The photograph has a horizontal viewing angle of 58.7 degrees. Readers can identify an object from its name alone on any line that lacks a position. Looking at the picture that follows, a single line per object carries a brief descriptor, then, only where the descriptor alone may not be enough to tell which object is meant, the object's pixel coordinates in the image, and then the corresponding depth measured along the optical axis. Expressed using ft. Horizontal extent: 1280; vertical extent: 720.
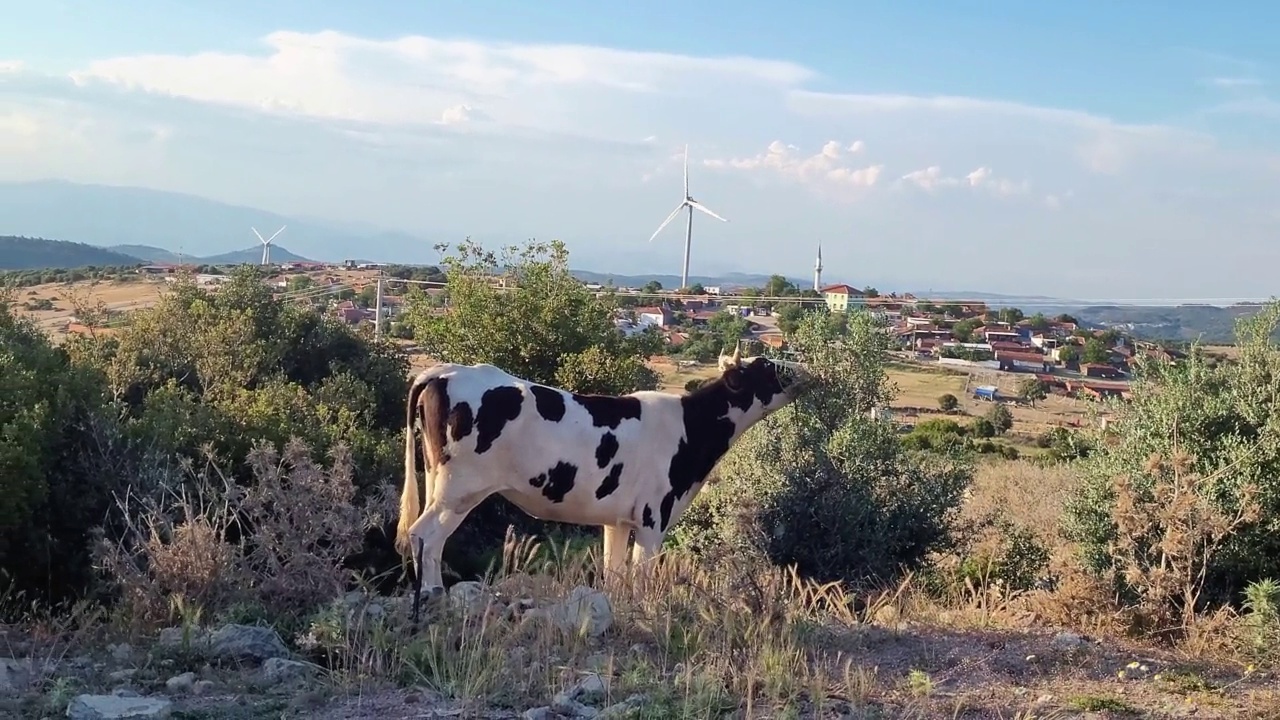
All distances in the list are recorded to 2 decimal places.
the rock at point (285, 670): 18.83
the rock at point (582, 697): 17.39
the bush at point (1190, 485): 25.49
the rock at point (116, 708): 16.28
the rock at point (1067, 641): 22.85
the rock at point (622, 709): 16.67
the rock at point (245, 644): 19.94
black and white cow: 29.25
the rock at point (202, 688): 18.07
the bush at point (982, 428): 103.60
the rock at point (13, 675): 17.55
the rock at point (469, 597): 21.96
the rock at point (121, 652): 19.81
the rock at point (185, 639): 19.98
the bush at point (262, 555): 22.74
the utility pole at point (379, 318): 62.39
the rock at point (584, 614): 21.16
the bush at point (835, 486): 32.45
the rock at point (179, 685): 18.15
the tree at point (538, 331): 52.11
